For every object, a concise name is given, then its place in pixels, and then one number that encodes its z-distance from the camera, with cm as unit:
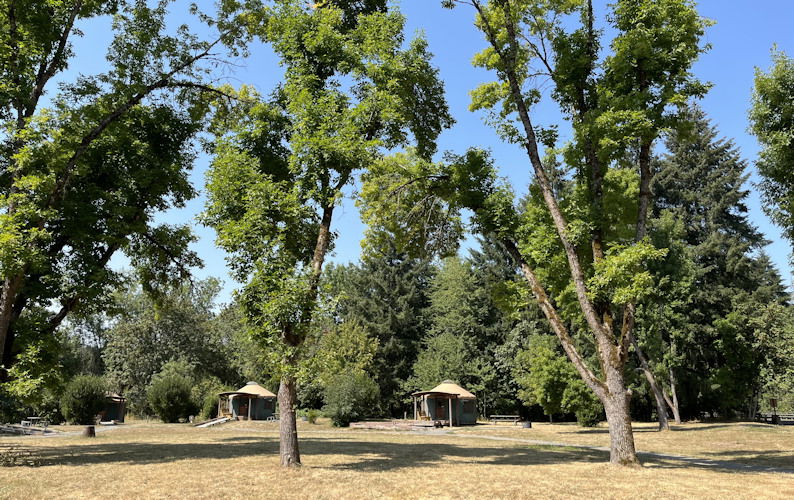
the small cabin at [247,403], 4128
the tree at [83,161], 1272
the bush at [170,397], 3725
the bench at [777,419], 3312
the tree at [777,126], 1308
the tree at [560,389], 2741
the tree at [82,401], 3591
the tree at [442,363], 4450
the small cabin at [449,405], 3769
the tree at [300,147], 1153
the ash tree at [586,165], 1286
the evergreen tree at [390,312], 4941
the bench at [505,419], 3849
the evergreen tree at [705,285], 3322
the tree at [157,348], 5266
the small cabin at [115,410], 4147
